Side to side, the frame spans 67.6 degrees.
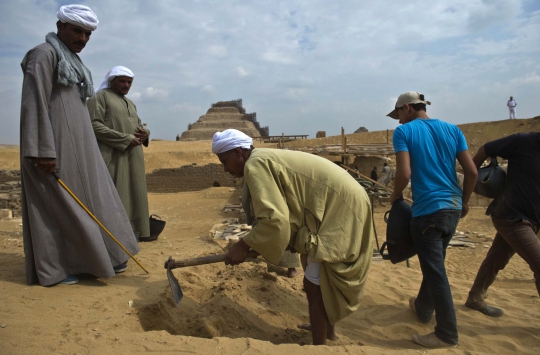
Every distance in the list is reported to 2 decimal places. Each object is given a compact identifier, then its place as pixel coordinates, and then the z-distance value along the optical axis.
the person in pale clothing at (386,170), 13.96
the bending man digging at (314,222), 2.23
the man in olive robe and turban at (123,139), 4.08
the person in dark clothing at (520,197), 2.82
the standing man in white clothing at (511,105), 25.12
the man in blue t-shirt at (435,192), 2.60
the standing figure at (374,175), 15.05
